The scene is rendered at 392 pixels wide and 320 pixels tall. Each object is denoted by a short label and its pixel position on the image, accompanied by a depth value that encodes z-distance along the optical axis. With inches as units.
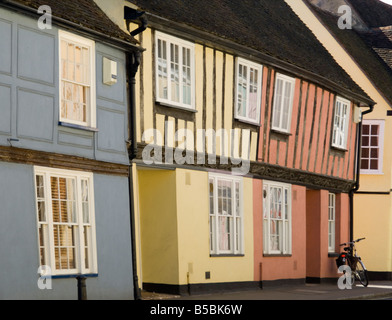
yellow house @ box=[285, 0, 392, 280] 1098.1
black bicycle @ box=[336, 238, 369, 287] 937.5
